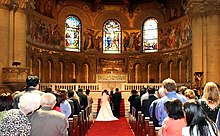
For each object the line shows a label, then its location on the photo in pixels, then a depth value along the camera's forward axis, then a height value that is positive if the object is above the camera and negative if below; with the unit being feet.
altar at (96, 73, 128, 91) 64.02 -1.67
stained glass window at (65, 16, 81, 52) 73.34 +11.86
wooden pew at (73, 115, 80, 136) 22.40 -4.87
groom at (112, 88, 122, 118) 46.09 -5.20
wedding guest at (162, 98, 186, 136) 10.95 -2.04
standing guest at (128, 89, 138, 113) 37.95 -3.52
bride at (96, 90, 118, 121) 44.00 -6.74
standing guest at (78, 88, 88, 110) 33.73 -3.47
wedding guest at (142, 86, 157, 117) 22.27 -2.41
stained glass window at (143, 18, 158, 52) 75.54 +11.80
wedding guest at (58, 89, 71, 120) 19.88 -2.59
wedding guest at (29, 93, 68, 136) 11.39 -2.25
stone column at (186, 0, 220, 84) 49.80 +7.41
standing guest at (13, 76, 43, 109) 14.40 -0.61
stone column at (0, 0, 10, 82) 42.51 +7.17
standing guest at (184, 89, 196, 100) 16.34 -1.31
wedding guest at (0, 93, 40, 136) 8.15 -1.67
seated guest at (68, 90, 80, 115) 25.12 -2.91
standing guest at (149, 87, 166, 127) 17.97 -2.43
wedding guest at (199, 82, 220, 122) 13.65 -1.47
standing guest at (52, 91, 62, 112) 17.08 -1.81
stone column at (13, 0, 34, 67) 45.87 +7.80
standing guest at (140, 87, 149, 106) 25.77 -2.30
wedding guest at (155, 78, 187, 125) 16.08 -1.54
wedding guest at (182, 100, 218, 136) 9.04 -1.76
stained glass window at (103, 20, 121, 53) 77.89 +11.72
